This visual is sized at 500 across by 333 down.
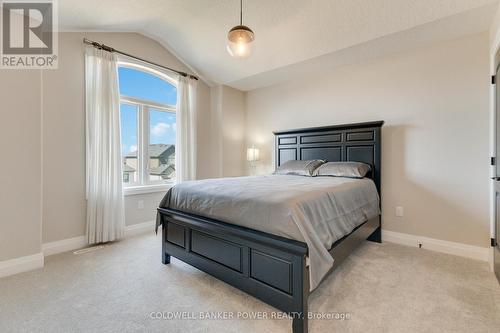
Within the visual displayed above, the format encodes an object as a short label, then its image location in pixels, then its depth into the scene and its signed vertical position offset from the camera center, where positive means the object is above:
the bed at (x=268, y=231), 1.54 -0.54
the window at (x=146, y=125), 3.64 +0.69
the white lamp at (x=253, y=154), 4.61 +0.23
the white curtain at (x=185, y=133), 4.11 +0.59
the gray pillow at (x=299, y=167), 3.49 -0.03
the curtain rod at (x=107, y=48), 3.03 +1.63
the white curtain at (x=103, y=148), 3.04 +0.24
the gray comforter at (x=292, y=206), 1.58 -0.34
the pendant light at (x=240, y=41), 2.22 +1.22
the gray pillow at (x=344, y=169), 3.09 -0.05
